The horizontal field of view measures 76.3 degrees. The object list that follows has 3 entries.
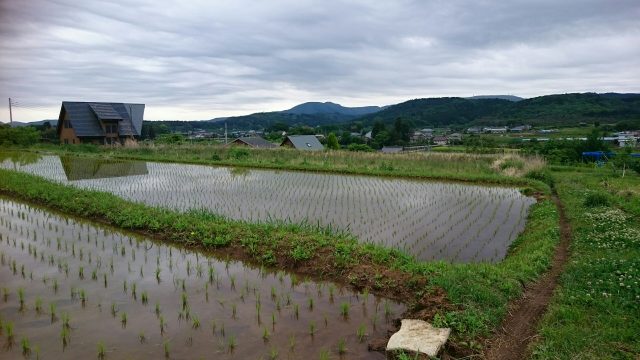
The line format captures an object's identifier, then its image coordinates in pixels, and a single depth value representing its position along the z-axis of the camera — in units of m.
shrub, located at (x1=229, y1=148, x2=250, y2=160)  23.57
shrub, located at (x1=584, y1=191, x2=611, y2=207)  10.25
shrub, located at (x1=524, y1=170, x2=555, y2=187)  15.43
